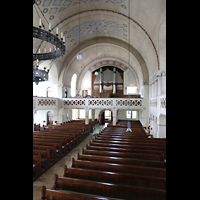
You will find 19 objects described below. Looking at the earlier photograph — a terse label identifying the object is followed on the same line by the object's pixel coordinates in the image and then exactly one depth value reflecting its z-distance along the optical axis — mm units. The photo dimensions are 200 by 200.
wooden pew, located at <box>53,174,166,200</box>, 3123
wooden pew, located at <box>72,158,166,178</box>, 4083
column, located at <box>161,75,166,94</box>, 8086
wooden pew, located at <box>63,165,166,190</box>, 3666
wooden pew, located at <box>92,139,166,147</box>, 6960
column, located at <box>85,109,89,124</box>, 15145
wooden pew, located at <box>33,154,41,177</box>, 5295
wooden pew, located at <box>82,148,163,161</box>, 5352
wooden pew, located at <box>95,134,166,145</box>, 7399
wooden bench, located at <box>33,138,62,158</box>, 7207
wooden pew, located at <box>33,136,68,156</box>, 7828
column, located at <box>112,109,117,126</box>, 14603
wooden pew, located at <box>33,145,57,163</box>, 6719
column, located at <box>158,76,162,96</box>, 8474
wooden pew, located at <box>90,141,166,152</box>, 6422
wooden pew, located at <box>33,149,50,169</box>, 6059
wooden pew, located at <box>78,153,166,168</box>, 4824
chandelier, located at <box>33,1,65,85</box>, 4584
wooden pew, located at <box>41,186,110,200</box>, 3016
